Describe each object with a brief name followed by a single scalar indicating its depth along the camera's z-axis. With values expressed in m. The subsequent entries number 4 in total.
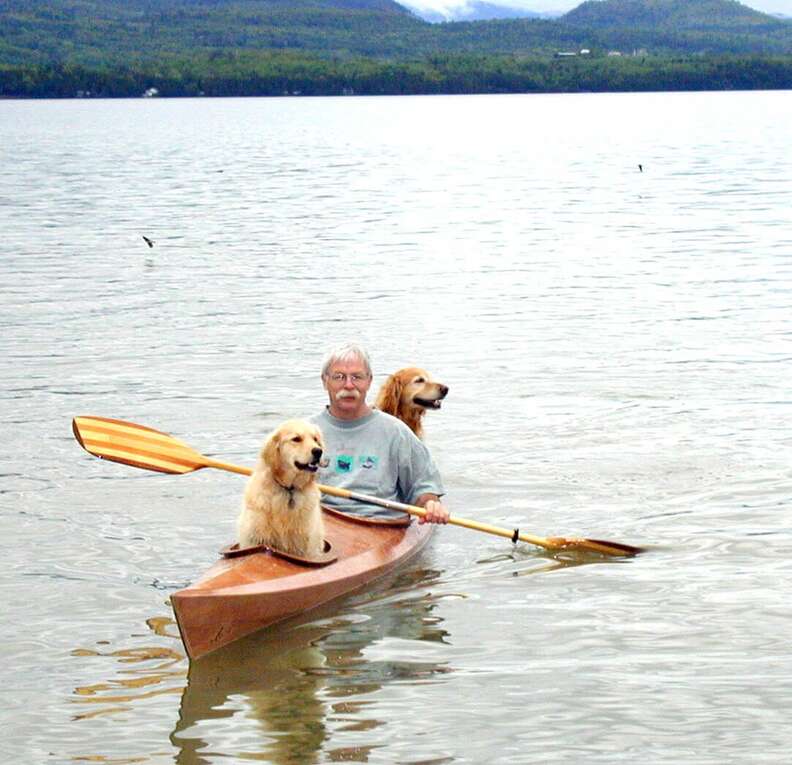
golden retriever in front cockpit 8.95
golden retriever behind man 11.63
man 10.34
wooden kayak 8.80
